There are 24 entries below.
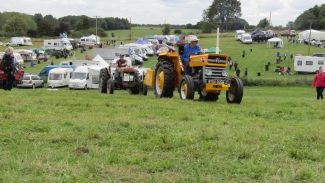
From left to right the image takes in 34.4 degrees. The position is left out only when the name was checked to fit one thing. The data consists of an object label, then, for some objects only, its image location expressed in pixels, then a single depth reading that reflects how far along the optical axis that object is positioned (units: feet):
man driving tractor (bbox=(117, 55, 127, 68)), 71.72
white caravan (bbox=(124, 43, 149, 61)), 209.39
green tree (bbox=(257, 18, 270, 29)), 478.59
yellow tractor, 44.47
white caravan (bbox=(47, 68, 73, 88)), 137.69
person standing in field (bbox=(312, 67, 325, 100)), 70.74
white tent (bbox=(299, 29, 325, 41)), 277.23
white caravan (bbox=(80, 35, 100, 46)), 283.18
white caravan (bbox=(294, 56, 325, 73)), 177.17
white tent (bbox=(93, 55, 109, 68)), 141.72
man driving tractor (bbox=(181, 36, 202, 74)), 48.06
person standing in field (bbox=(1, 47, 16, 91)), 56.70
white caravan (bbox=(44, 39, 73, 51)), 249.14
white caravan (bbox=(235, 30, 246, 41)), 300.20
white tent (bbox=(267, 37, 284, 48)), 259.19
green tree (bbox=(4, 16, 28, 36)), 388.57
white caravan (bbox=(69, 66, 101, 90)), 131.44
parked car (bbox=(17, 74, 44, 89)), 131.75
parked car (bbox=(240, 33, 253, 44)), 281.13
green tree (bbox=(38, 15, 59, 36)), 385.93
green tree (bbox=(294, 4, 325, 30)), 411.77
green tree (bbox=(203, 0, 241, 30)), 454.81
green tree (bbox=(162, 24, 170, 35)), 389.39
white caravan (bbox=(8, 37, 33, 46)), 289.74
